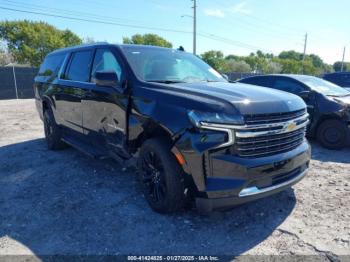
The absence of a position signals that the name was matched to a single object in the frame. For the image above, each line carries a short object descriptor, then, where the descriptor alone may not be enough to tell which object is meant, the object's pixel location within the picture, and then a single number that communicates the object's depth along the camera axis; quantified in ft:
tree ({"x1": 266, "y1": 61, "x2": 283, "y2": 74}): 249.49
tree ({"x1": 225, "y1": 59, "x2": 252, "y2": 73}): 243.60
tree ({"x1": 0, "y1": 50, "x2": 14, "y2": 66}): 161.77
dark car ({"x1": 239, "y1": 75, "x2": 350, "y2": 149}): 20.21
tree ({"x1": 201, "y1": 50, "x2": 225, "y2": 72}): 150.86
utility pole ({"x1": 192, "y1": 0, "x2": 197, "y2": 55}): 116.37
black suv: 9.23
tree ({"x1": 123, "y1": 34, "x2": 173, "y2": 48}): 185.43
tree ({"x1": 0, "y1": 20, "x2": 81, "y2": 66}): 149.18
